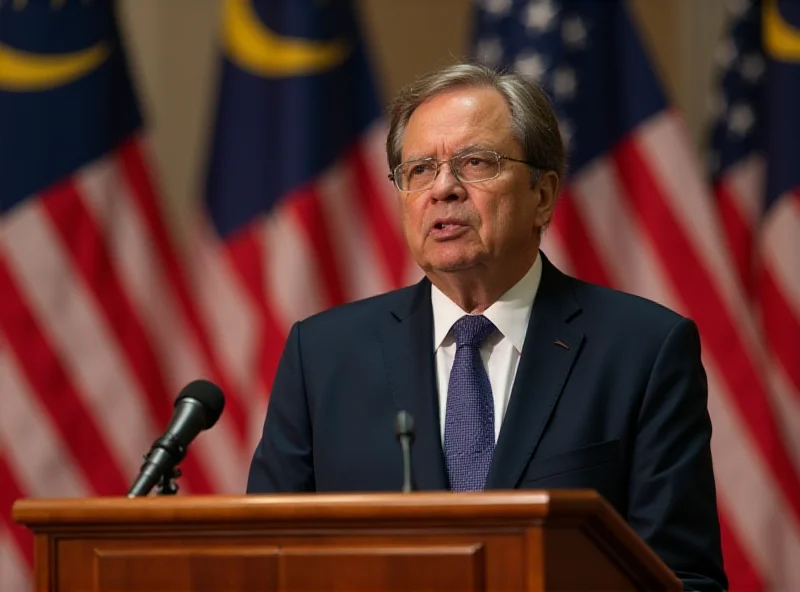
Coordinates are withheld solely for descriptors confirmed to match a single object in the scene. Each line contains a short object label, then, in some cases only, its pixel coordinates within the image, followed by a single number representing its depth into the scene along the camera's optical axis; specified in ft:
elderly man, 16.66
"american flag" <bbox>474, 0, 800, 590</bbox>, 30.83
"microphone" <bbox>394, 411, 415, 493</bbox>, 13.52
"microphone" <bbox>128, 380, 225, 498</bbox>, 14.96
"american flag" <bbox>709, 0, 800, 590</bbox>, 30.76
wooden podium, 11.60
